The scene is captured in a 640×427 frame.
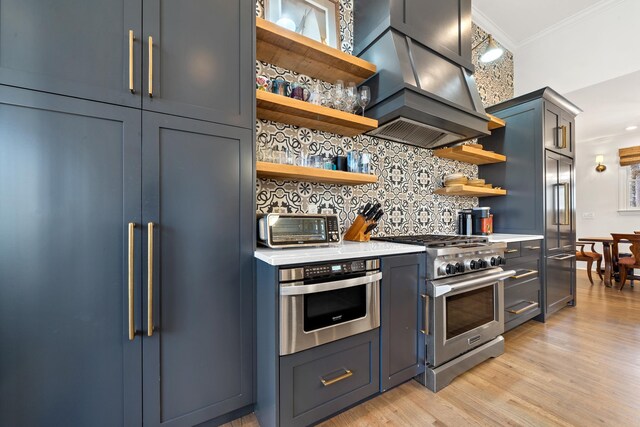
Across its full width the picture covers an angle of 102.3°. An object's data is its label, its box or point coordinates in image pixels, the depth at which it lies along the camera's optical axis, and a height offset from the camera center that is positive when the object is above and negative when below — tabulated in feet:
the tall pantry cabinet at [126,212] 3.24 +0.06
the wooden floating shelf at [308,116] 5.36 +2.33
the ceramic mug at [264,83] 5.88 +3.07
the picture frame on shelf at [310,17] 6.16 +5.08
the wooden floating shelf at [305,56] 5.44 +3.77
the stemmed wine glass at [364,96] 6.85 +3.16
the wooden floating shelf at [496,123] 9.84 +3.56
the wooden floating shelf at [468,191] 8.99 +0.86
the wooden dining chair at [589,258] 14.42 -2.45
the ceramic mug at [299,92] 6.07 +2.91
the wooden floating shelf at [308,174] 5.21 +0.91
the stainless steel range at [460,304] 5.58 -2.16
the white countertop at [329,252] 4.14 -0.69
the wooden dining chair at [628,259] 12.83 -2.32
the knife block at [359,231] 6.94 -0.44
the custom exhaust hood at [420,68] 6.34 +3.94
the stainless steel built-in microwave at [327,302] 4.13 -1.55
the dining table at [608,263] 13.83 -2.63
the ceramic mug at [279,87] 5.89 +2.96
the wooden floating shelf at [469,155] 9.10 +2.22
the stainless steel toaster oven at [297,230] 4.95 -0.31
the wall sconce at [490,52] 9.43 +5.97
